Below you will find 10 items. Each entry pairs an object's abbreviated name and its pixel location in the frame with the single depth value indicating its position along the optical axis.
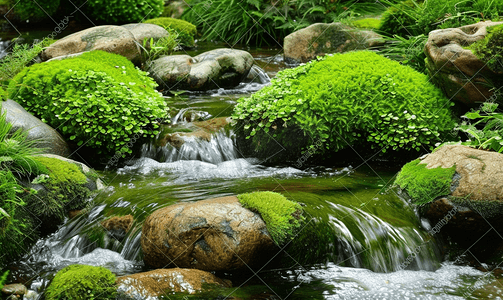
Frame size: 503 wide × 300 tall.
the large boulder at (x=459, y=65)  6.39
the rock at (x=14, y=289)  3.99
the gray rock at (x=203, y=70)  9.15
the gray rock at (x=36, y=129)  6.16
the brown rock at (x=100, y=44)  8.80
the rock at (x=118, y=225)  4.93
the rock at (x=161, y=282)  3.84
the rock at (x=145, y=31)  10.05
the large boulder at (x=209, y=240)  4.27
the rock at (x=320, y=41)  10.34
